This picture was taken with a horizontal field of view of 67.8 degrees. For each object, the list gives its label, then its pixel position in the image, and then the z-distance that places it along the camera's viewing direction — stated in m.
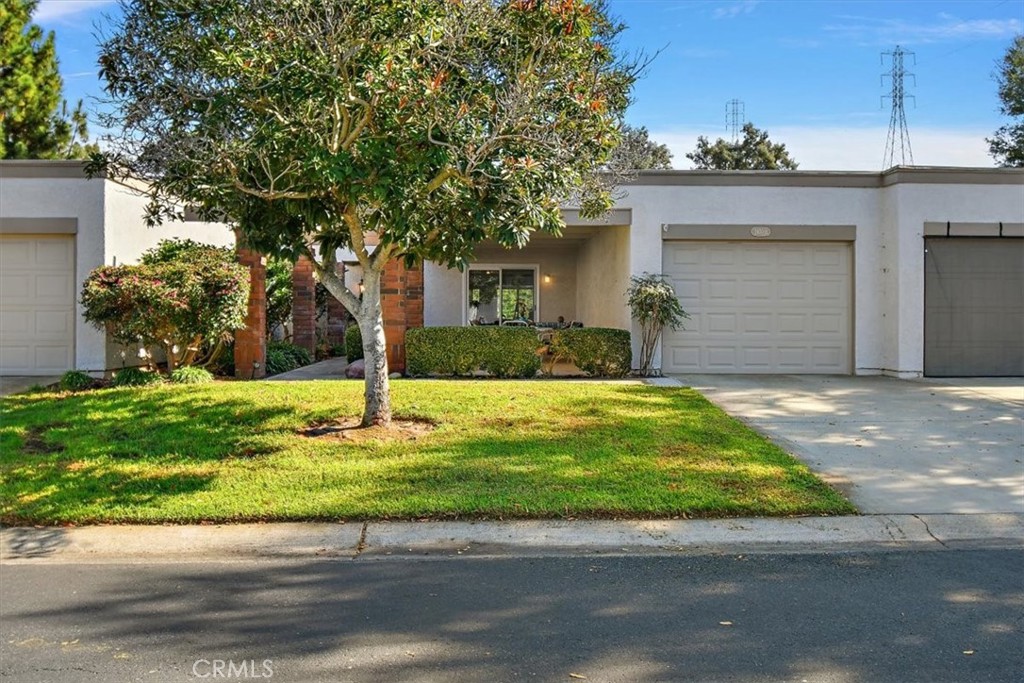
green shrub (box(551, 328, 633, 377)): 13.16
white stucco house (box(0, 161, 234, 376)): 12.89
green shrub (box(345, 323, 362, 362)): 15.55
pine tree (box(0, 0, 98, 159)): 18.12
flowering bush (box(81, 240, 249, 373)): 10.95
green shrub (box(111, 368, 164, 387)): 11.34
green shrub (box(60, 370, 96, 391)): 11.43
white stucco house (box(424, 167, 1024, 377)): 13.69
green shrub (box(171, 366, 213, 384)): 11.56
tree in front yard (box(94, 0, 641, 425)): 6.95
